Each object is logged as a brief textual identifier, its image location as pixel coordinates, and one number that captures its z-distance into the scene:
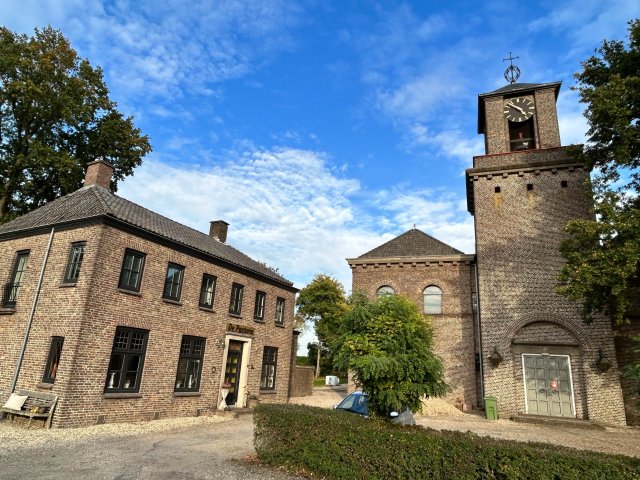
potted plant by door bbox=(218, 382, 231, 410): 16.53
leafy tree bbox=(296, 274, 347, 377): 44.34
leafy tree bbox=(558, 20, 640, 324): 13.23
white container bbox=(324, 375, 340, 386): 38.59
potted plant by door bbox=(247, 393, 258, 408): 17.59
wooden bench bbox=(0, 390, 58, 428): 10.99
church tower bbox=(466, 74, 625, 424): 16.84
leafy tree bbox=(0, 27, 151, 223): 19.56
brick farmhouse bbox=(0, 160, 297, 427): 12.13
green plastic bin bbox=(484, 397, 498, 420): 17.02
